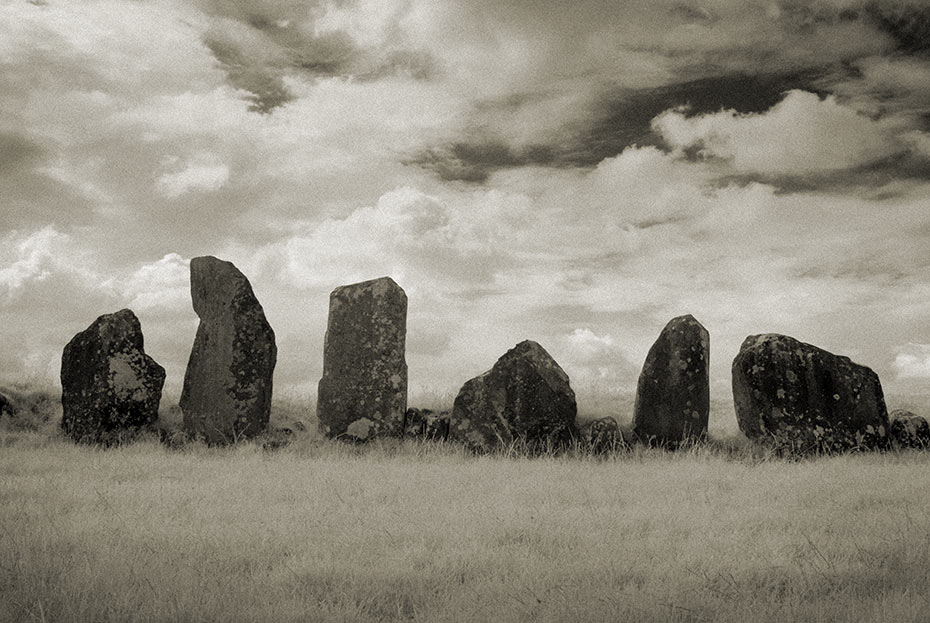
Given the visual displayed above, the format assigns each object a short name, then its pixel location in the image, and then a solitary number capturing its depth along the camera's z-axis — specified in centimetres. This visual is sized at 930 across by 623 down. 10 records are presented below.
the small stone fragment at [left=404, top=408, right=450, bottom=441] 1373
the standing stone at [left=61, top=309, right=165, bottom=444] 1361
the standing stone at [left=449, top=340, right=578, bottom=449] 1297
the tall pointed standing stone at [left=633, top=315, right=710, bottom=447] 1329
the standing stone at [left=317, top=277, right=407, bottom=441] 1362
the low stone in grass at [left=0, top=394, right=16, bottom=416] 1455
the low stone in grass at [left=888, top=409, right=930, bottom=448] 1384
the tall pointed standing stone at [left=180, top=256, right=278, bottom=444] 1334
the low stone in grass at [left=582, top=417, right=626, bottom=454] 1302
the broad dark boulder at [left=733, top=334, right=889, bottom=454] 1305
